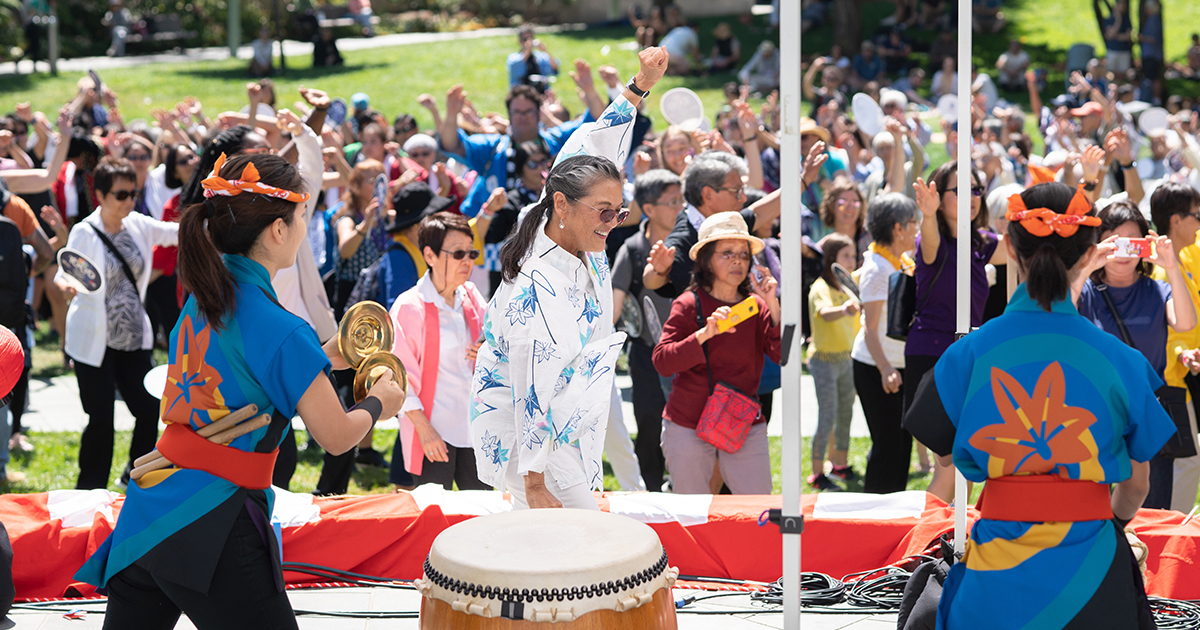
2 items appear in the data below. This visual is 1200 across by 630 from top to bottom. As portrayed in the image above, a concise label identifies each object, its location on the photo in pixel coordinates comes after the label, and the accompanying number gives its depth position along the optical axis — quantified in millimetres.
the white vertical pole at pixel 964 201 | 6781
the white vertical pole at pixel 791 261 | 5102
